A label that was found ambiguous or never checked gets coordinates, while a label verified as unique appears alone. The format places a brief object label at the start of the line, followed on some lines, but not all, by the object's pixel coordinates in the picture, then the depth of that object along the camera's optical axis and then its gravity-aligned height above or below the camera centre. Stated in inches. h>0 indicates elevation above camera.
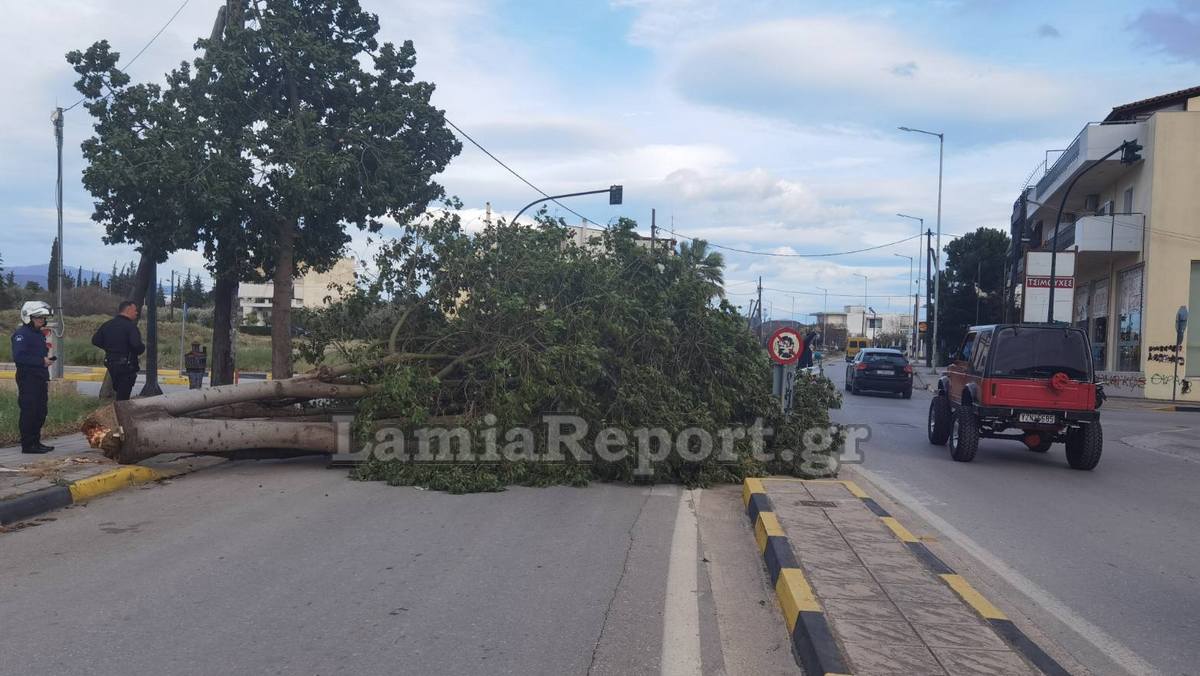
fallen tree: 408.8 -25.8
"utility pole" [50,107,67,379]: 860.2 +32.6
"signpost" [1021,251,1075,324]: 1258.6 +81.9
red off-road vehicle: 512.7 -26.2
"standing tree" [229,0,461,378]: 609.9 +131.1
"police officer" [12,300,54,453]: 409.7 -29.1
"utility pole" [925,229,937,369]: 2050.9 +123.5
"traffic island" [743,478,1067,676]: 183.2 -62.7
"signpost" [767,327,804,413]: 452.4 -11.0
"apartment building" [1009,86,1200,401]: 1244.5 +159.9
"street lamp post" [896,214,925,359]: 2983.5 +48.0
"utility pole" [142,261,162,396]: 677.8 -30.4
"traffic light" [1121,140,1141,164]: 898.1 +194.4
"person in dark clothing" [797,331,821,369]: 579.0 -11.3
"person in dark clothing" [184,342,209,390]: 935.7 -54.3
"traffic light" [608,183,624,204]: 1093.1 +161.5
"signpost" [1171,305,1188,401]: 1095.6 +32.9
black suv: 1192.2 -42.7
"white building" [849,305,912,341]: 5728.3 +110.6
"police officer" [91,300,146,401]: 461.7 -18.3
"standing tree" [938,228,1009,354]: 2517.2 +164.2
